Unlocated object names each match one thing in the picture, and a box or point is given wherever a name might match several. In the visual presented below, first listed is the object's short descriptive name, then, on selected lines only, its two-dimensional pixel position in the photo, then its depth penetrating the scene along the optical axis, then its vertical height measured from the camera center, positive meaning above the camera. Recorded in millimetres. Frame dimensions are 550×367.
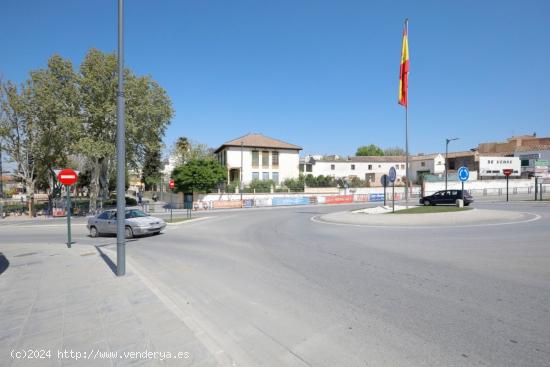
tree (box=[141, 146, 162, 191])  64919 +3509
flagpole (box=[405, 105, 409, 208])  21406 +3525
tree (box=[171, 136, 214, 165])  64375 +7783
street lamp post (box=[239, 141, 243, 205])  42678 -25
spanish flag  21250 +7414
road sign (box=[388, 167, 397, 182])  20984 +678
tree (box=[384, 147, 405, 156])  125125 +13419
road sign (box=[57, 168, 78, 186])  12148 +491
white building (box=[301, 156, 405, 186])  71438 +4470
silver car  14922 -1667
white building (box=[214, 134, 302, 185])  55438 +5036
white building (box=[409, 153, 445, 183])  74438 +4705
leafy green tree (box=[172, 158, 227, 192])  40250 +1509
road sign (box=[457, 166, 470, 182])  20734 +657
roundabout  17000 -1932
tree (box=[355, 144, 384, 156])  108750 +11818
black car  30191 -1235
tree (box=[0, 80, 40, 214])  33062 +6413
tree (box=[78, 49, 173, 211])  30781 +7830
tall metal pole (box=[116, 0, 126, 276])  7129 +788
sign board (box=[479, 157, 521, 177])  69625 +4012
